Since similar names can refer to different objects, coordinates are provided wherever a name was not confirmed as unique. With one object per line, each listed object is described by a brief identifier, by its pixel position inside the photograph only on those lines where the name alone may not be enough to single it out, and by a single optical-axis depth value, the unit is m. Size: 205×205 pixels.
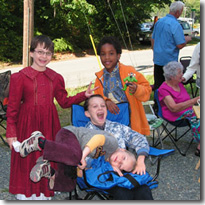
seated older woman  4.49
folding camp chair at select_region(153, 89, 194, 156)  4.77
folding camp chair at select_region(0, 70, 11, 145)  5.30
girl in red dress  2.99
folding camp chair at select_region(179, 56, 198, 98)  7.71
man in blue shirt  6.20
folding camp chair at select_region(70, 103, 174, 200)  3.55
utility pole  6.33
